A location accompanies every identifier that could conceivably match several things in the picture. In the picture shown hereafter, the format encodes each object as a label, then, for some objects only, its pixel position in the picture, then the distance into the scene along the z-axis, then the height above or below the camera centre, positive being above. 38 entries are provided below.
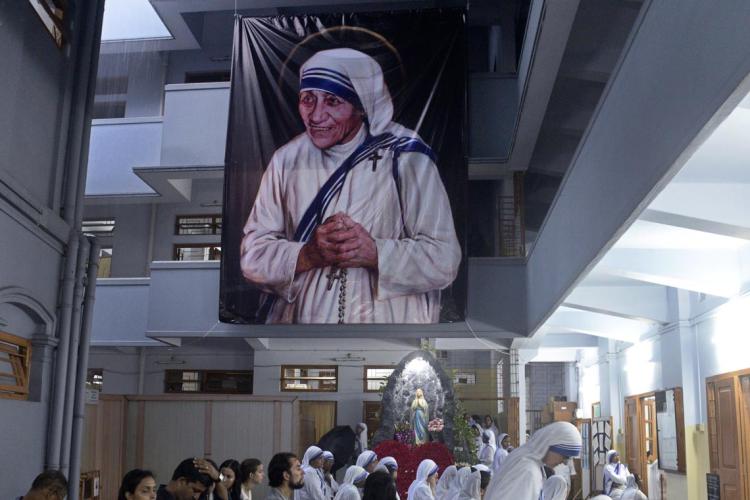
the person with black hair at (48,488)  5.57 -0.41
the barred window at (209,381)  17.94 +0.91
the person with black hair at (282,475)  5.84 -0.32
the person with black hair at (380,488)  5.70 -0.39
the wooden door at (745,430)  9.03 +0.03
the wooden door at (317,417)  17.02 +0.20
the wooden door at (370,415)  17.48 +0.26
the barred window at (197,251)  17.56 +3.50
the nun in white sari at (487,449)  15.01 -0.33
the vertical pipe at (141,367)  17.73 +1.17
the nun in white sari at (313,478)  10.18 -0.60
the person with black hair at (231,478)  6.86 -0.41
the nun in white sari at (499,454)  14.28 -0.40
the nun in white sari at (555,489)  5.81 -0.41
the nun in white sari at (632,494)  9.14 -0.66
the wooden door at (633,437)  14.11 -0.09
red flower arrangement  13.79 -0.42
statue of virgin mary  14.77 +0.20
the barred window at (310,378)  17.84 +1.00
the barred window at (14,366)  7.88 +0.53
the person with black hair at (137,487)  4.81 -0.34
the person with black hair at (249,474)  6.84 -0.37
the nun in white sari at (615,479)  10.61 -0.58
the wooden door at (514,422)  16.00 +0.15
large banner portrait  13.12 +3.95
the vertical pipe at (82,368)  9.15 +0.60
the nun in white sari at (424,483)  9.56 -0.62
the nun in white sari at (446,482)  10.60 -0.64
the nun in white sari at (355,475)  10.30 -0.57
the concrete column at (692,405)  10.67 +0.34
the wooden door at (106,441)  14.36 -0.29
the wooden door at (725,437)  9.34 -0.04
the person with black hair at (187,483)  5.41 -0.36
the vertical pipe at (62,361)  8.66 +0.63
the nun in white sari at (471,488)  8.70 -0.58
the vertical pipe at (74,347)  8.91 +0.80
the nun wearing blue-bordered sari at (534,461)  4.68 -0.17
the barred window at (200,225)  17.67 +4.04
